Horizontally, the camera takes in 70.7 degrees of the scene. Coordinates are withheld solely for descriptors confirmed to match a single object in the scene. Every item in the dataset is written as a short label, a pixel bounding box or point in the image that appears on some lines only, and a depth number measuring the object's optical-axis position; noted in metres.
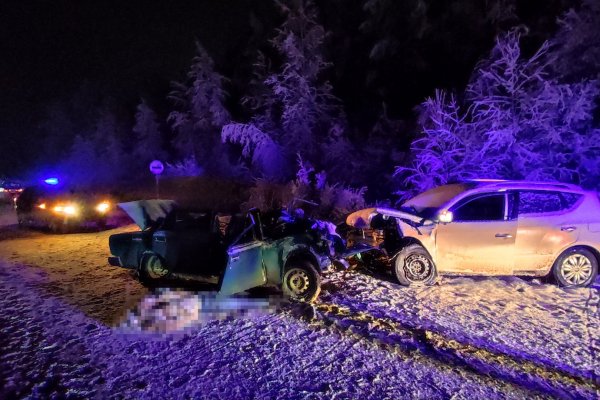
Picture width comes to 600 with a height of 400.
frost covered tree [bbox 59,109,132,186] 35.25
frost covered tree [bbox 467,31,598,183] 11.35
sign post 15.29
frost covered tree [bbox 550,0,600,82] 11.56
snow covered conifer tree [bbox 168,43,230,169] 26.97
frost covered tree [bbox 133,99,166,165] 32.59
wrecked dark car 5.79
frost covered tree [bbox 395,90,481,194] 12.18
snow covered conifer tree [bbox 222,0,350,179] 19.84
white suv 6.44
